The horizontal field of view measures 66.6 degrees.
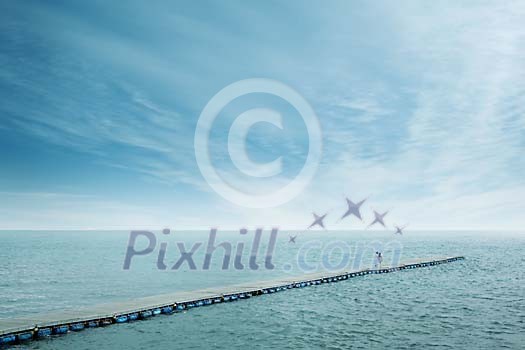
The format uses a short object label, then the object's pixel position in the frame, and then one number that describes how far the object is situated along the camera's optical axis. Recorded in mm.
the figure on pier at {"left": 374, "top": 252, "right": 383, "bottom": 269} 86438
